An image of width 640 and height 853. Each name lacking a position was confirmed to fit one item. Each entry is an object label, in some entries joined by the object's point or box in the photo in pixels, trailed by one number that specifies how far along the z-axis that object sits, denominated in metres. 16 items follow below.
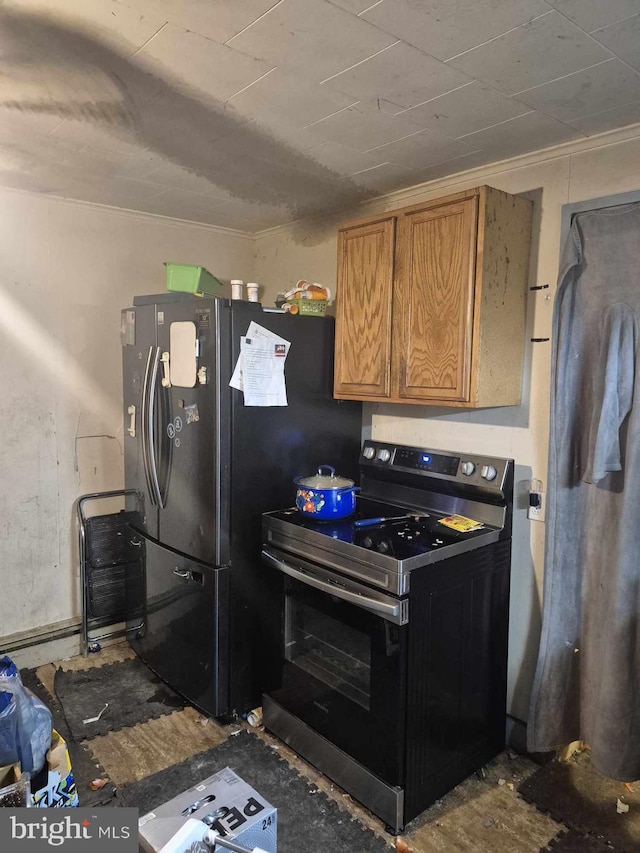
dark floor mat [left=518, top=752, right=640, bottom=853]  1.99
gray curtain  2.01
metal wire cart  3.12
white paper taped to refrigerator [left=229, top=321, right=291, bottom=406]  2.44
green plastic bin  2.76
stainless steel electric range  1.98
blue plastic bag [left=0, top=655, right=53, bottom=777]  1.45
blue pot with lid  2.38
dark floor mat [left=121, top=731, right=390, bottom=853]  1.95
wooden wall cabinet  2.13
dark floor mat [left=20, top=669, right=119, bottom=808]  2.08
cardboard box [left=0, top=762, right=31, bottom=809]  1.25
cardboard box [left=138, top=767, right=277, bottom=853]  1.26
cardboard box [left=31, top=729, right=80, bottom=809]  1.43
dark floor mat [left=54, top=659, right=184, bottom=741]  2.59
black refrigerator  2.44
